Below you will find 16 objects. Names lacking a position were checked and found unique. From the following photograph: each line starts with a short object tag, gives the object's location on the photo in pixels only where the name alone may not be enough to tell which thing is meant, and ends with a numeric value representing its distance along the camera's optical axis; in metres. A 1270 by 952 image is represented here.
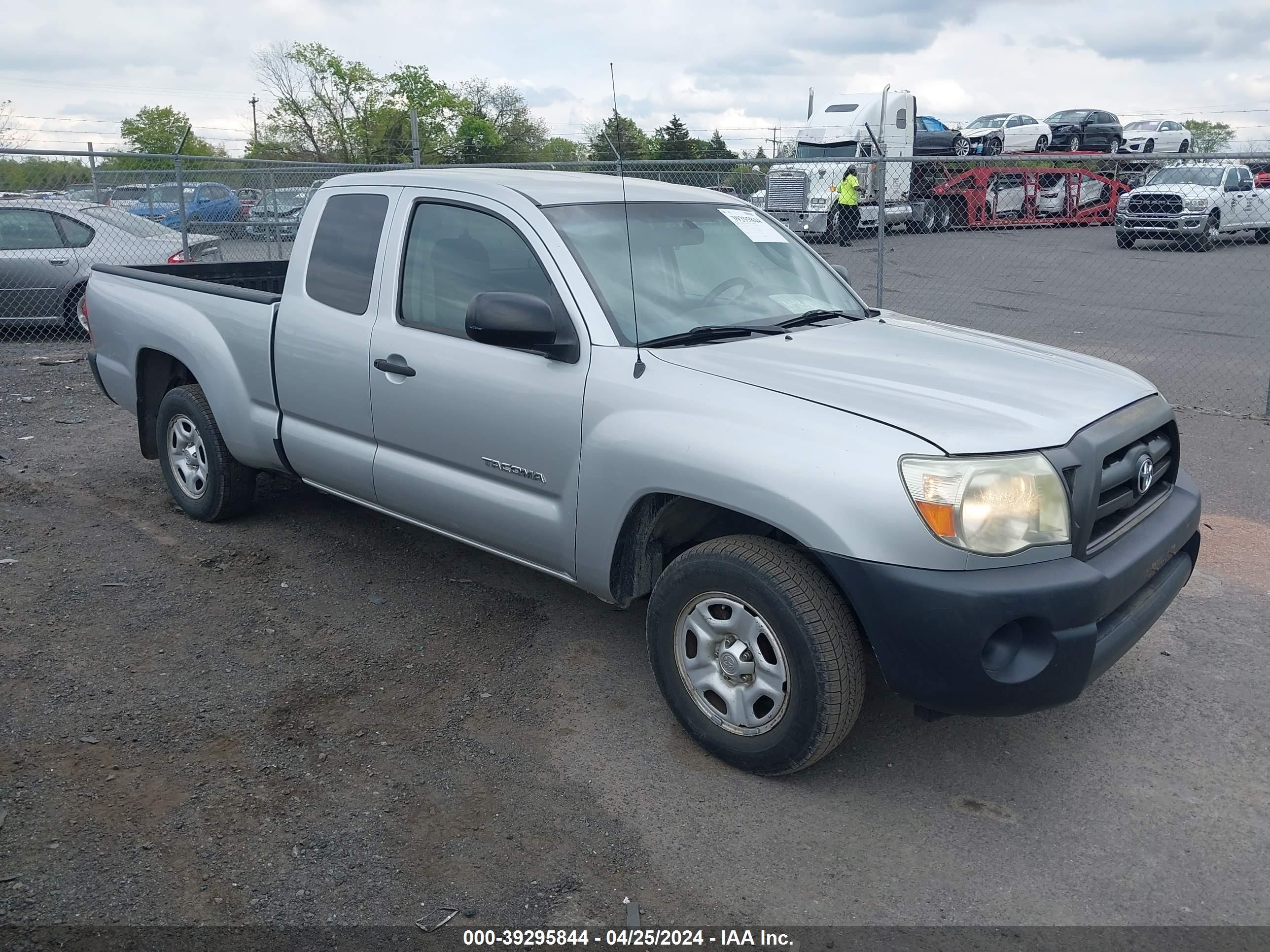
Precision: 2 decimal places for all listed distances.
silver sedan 11.27
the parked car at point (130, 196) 13.24
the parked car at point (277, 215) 13.90
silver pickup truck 3.05
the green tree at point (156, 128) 84.56
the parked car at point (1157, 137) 32.31
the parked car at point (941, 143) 27.14
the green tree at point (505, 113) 68.50
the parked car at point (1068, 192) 12.95
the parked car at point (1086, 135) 31.36
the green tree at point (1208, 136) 33.91
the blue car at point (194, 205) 13.29
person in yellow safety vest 12.28
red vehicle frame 12.12
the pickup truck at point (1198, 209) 13.95
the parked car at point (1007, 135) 28.41
